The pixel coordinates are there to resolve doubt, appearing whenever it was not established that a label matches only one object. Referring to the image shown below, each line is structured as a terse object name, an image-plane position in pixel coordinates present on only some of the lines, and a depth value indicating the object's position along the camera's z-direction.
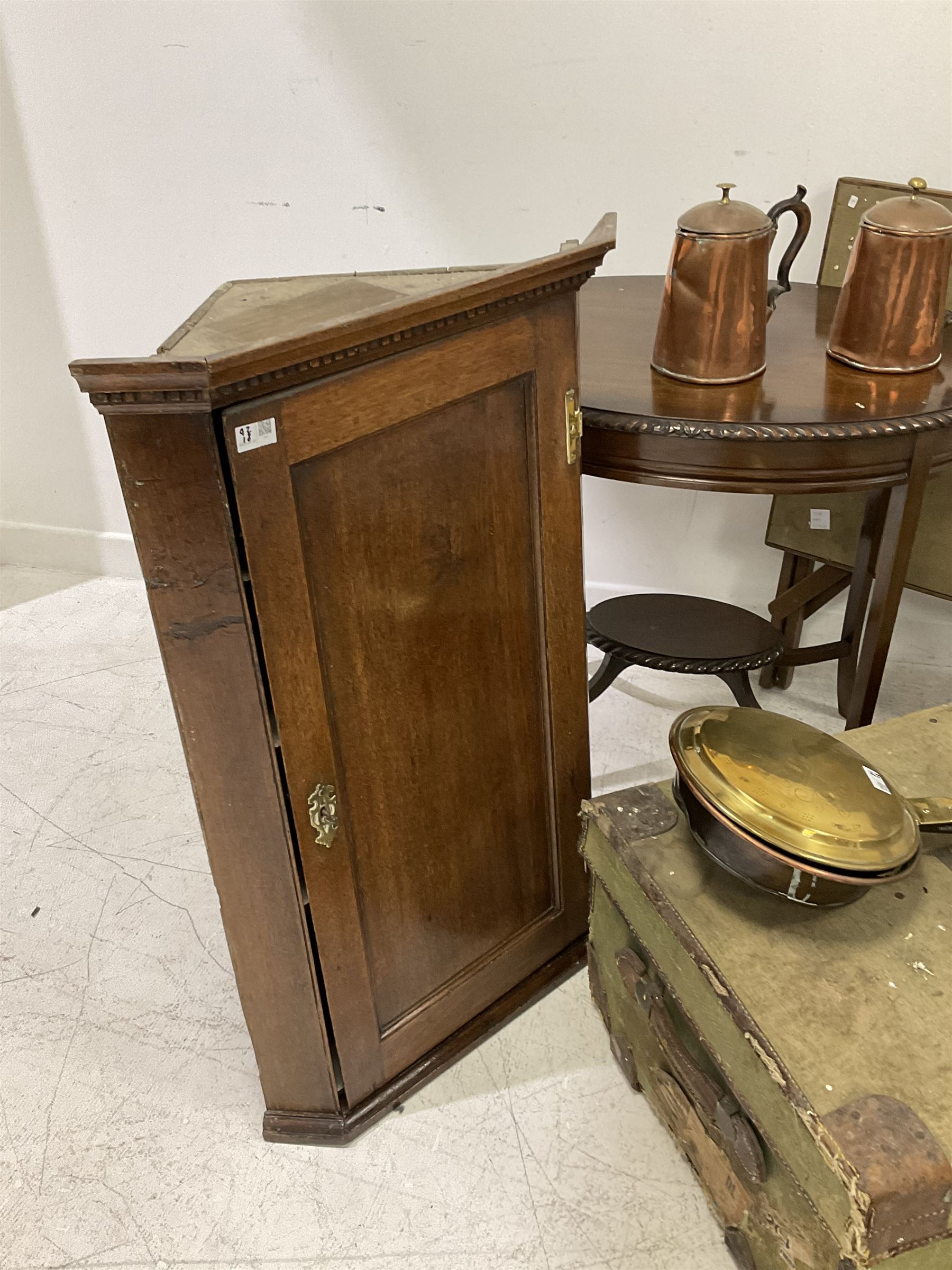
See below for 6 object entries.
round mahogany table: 1.35
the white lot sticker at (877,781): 1.15
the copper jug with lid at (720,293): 1.35
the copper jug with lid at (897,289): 1.36
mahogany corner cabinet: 0.93
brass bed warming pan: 1.06
